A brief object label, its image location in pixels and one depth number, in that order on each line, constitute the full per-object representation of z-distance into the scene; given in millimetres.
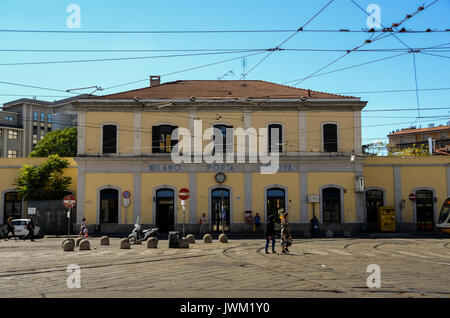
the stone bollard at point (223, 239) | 23703
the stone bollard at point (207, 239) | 23219
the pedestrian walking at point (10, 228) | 27291
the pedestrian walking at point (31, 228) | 26281
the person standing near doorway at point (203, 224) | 29703
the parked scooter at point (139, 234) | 23467
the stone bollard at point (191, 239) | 22406
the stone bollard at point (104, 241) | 22688
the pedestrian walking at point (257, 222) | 30094
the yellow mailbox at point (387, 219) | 31406
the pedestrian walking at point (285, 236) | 17938
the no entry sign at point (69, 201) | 23119
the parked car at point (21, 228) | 28406
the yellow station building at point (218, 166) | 30734
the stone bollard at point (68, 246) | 19328
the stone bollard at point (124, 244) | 20156
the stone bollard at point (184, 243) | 20458
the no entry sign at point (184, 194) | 21438
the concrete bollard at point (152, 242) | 20391
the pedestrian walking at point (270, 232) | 17969
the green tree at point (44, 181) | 33344
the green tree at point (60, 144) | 56656
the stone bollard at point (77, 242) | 21903
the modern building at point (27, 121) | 85438
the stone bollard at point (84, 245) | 19641
